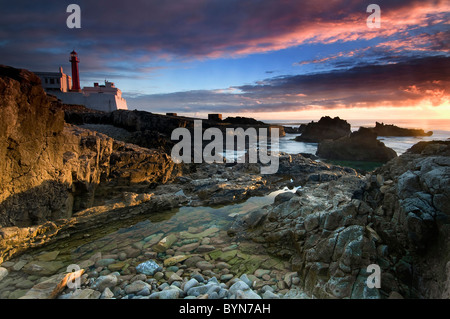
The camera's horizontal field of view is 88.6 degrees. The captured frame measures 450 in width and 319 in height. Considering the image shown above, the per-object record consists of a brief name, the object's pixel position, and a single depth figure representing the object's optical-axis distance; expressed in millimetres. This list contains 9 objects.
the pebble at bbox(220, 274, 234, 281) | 5363
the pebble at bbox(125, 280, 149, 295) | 4786
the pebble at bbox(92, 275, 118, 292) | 4938
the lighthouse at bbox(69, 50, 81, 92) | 49569
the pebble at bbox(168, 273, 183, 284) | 5215
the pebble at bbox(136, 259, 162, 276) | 5573
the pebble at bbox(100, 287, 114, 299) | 4594
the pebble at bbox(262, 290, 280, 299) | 4469
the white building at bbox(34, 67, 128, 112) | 45469
